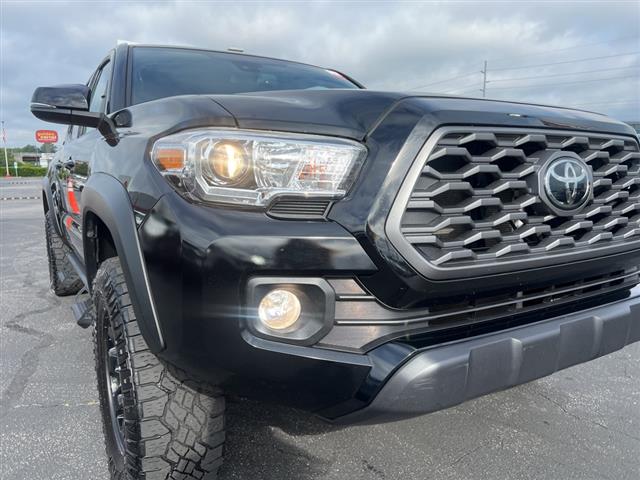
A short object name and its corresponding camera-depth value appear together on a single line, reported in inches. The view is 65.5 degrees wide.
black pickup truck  56.2
